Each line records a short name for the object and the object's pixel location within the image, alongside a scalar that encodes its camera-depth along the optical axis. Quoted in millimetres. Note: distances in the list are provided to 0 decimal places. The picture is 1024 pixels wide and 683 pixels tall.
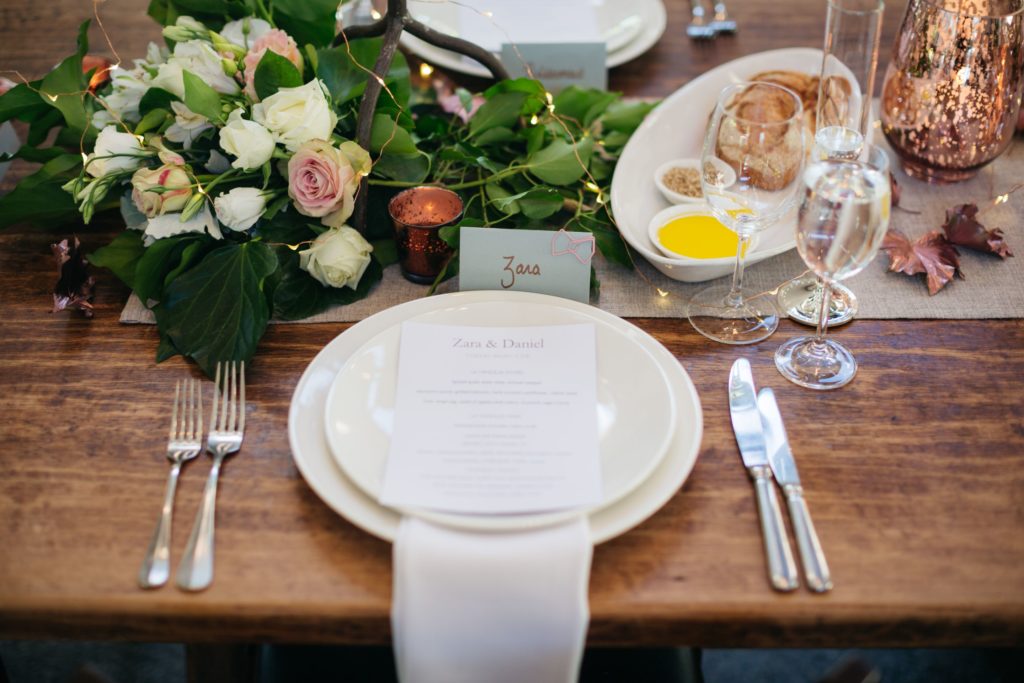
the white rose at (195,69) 1034
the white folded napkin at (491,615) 696
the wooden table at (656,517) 717
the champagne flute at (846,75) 1074
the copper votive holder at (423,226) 1032
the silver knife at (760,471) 729
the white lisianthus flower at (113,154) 1015
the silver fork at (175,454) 741
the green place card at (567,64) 1372
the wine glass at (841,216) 777
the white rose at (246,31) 1099
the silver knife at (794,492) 727
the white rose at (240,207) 966
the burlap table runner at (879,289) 1021
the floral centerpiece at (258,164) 972
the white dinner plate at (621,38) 1512
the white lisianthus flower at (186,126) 1041
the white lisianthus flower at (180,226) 986
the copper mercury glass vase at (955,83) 1080
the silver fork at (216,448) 739
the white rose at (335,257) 1001
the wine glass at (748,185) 886
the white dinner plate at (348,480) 742
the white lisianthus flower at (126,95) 1094
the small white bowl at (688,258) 1018
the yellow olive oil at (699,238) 1075
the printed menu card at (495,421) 760
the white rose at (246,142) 966
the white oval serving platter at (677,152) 1052
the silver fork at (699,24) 1624
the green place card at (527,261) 978
